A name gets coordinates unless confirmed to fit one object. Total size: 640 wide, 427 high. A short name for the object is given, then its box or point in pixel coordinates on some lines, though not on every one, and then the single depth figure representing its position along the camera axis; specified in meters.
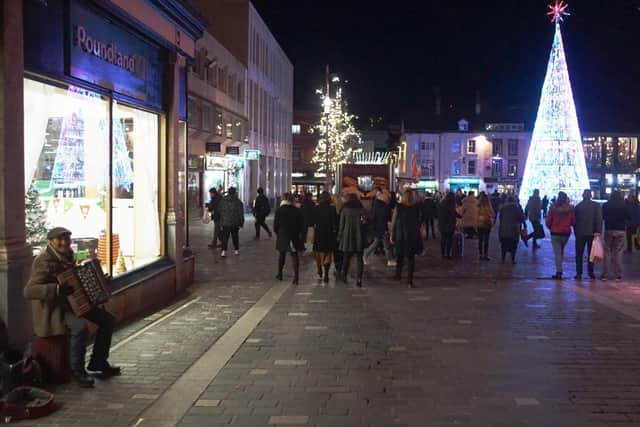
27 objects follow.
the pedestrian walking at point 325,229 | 12.82
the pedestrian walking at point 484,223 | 16.80
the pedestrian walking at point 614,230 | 13.23
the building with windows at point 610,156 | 71.06
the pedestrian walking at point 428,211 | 23.06
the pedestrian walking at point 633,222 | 19.69
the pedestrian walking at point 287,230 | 12.83
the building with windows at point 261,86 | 41.03
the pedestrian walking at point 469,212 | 18.08
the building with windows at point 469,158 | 72.00
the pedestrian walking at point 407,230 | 12.38
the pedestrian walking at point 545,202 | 32.22
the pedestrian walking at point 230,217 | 16.98
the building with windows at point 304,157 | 72.56
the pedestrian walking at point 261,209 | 21.61
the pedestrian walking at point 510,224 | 15.53
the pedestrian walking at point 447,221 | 17.09
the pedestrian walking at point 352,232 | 12.51
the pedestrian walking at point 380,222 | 15.94
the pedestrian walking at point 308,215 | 14.52
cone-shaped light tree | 31.91
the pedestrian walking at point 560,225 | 13.37
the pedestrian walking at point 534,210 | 20.31
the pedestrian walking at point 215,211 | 17.84
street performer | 5.79
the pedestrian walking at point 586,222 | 13.09
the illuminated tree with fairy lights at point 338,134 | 49.84
